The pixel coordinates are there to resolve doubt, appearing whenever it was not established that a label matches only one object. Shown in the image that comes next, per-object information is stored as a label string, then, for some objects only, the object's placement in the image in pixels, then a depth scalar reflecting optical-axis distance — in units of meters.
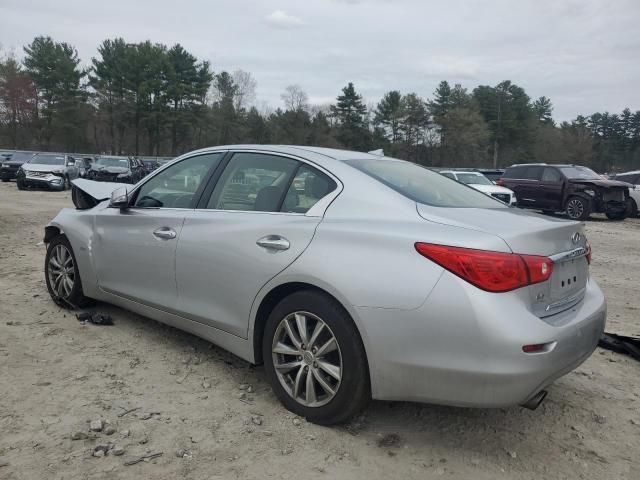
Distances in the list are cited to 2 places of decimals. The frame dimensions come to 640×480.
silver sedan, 2.46
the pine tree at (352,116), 62.47
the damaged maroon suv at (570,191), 16.94
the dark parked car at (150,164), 29.15
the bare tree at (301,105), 64.99
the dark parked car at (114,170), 23.39
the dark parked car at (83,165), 26.00
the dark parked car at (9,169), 26.20
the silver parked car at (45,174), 21.22
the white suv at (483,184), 16.45
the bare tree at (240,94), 64.43
